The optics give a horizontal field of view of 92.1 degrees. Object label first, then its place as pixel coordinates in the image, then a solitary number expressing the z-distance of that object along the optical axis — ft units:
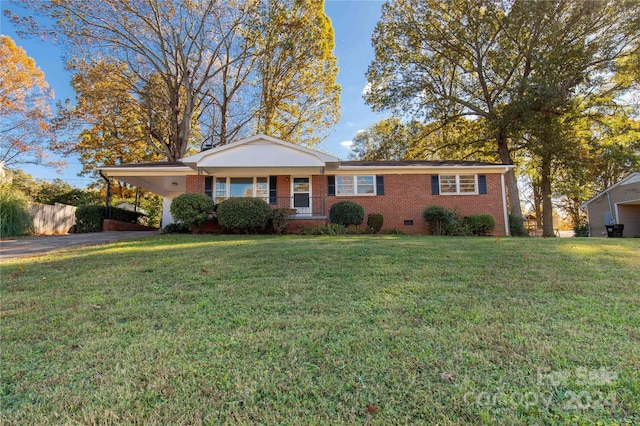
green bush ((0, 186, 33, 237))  34.29
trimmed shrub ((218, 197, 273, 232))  35.86
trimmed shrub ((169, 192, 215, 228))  35.55
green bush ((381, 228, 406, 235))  41.04
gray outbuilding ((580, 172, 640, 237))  53.57
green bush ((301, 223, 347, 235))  36.44
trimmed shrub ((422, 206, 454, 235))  41.09
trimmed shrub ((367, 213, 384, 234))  41.09
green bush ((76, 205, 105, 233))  48.88
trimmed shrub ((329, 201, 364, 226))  39.68
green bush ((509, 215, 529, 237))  46.44
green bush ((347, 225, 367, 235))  38.94
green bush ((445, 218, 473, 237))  40.91
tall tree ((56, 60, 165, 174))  52.90
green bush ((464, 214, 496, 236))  41.65
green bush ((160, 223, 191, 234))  38.01
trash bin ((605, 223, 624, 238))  52.39
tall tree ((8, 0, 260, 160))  50.26
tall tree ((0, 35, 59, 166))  59.31
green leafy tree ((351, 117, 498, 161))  61.31
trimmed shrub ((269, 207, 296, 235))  37.37
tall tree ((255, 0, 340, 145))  58.18
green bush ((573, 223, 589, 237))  67.83
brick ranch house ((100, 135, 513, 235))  44.19
